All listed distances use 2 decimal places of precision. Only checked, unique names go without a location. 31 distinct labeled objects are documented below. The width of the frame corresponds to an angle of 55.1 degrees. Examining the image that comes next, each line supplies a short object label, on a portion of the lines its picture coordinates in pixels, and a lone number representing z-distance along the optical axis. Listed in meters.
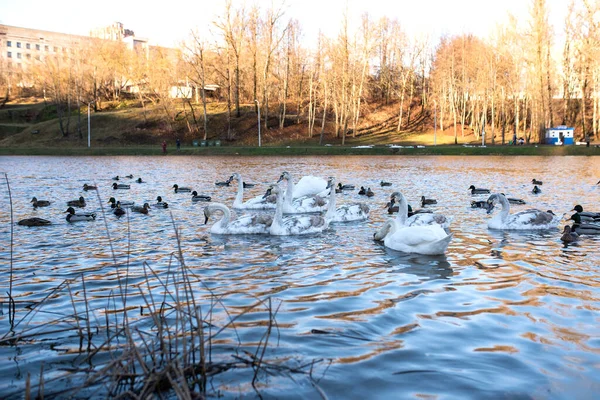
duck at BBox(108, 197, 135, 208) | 20.02
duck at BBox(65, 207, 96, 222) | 16.98
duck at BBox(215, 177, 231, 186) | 28.71
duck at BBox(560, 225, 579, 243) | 13.11
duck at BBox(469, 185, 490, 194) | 23.78
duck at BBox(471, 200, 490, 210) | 19.44
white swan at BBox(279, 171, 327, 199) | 22.98
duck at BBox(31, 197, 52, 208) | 20.41
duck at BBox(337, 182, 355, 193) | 25.89
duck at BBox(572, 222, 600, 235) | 13.76
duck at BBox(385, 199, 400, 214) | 18.61
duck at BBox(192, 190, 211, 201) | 22.29
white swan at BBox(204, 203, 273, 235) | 14.64
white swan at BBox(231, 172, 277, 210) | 20.16
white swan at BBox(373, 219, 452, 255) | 11.45
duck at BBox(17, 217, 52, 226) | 15.93
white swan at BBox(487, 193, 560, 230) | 14.78
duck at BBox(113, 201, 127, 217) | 18.06
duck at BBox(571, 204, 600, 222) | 15.20
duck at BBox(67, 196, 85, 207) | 20.47
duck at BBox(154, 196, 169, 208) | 19.81
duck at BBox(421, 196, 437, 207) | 20.48
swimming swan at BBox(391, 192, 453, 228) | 14.06
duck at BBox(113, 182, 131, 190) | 27.52
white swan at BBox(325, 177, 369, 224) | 16.58
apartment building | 137.62
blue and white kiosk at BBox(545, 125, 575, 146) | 67.38
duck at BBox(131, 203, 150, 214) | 18.73
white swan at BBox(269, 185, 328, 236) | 14.52
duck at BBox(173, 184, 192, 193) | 25.70
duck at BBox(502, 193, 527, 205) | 20.80
